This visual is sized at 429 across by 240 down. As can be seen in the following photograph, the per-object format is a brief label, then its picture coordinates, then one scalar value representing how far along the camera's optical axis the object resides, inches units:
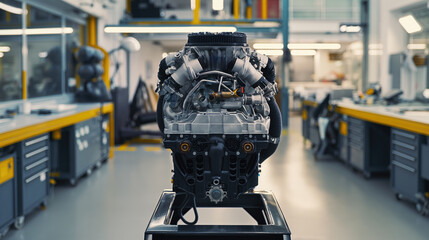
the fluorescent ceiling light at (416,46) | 252.1
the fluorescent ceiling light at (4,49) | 157.2
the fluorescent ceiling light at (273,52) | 362.9
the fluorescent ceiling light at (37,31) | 161.8
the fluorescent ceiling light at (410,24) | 228.2
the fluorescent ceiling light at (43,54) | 195.9
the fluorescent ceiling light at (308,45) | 313.6
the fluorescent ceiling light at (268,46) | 304.4
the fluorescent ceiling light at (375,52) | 263.0
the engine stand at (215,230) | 66.3
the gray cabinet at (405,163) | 137.5
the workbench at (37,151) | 117.5
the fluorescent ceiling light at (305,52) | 410.4
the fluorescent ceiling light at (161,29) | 234.1
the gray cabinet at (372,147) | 182.9
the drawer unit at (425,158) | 131.7
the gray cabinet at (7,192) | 113.0
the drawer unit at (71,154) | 172.9
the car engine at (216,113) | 71.5
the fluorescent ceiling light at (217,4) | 211.6
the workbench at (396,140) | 135.7
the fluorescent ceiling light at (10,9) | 157.6
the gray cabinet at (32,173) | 124.7
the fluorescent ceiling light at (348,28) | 233.0
